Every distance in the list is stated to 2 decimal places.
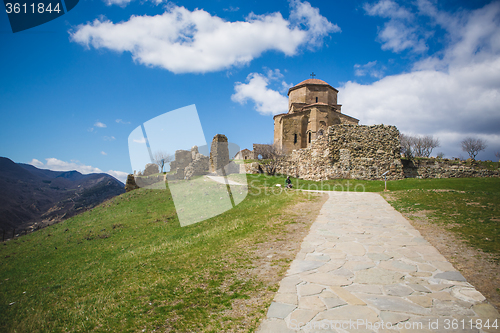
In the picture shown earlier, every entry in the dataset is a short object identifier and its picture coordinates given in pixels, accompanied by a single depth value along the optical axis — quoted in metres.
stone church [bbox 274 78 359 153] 40.22
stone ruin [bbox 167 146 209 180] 30.13
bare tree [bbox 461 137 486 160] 49.22
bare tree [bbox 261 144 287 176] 28.90
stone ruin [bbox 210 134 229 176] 29.34
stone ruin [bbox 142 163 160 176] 47.72
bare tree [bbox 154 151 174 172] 56.67
